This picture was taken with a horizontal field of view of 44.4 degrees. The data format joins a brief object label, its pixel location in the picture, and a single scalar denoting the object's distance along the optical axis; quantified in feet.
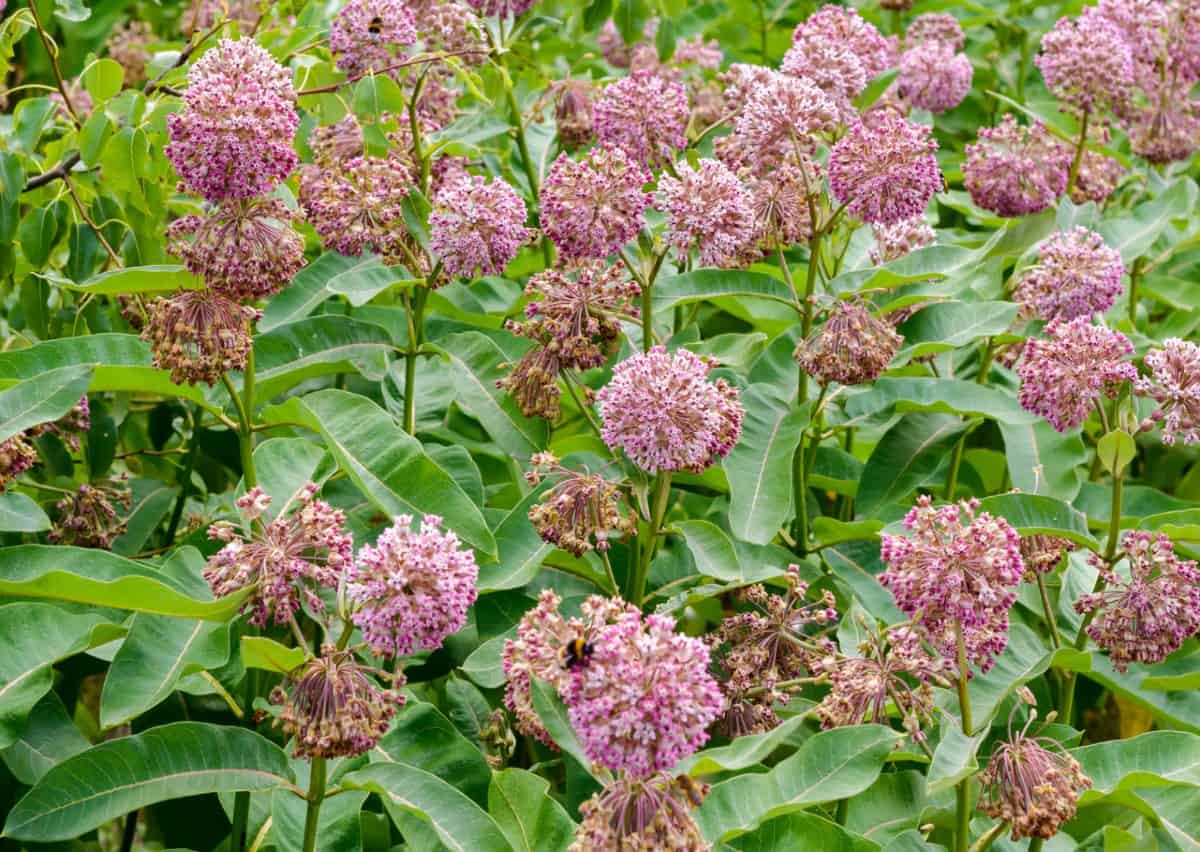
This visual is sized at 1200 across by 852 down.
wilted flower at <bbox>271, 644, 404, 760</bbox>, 7.20
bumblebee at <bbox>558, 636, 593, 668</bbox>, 6.87
